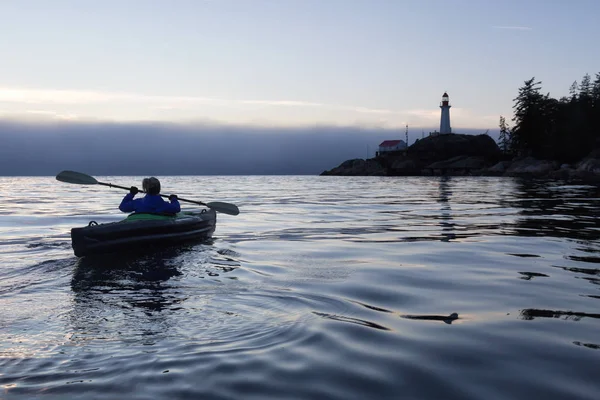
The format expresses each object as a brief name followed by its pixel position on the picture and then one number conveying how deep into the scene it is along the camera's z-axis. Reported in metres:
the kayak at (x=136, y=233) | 9.73
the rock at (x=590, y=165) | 65.09
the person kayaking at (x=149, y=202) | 11.09
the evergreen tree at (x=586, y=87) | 88.47
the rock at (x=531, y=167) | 81.72
